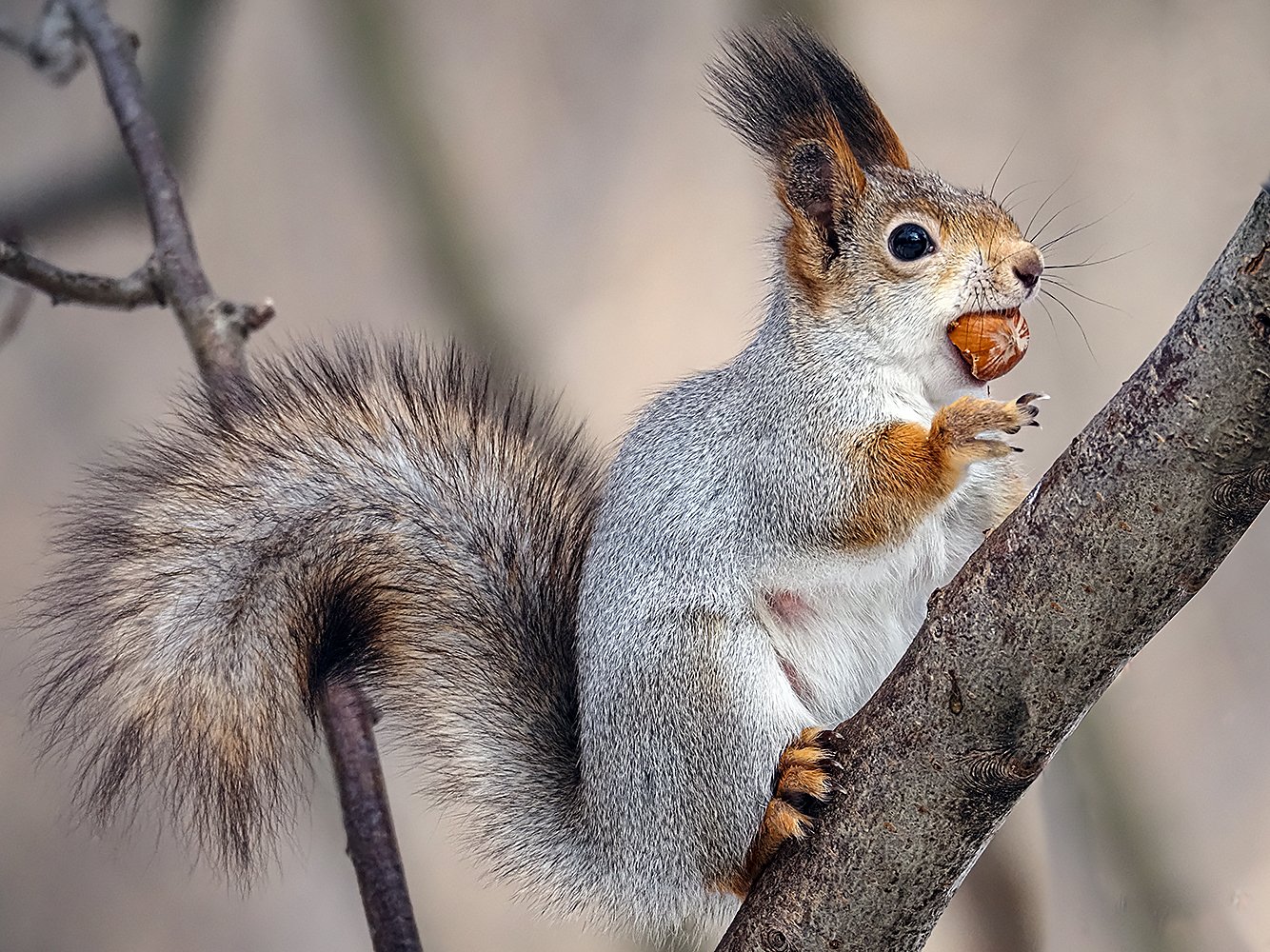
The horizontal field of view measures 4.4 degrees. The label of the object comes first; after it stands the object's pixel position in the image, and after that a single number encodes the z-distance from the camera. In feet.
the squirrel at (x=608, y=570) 11.21
